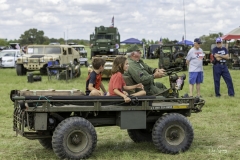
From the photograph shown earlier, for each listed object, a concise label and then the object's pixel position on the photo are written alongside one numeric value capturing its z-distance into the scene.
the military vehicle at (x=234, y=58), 26.83
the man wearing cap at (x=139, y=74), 7.31
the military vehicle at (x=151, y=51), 46.03
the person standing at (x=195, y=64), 12.80
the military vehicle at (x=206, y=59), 31.20
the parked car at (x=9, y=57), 31.69
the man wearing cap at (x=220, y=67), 13.17
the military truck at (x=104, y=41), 38.28
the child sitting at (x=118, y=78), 6.82
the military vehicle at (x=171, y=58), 26.28
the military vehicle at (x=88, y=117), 6.28
